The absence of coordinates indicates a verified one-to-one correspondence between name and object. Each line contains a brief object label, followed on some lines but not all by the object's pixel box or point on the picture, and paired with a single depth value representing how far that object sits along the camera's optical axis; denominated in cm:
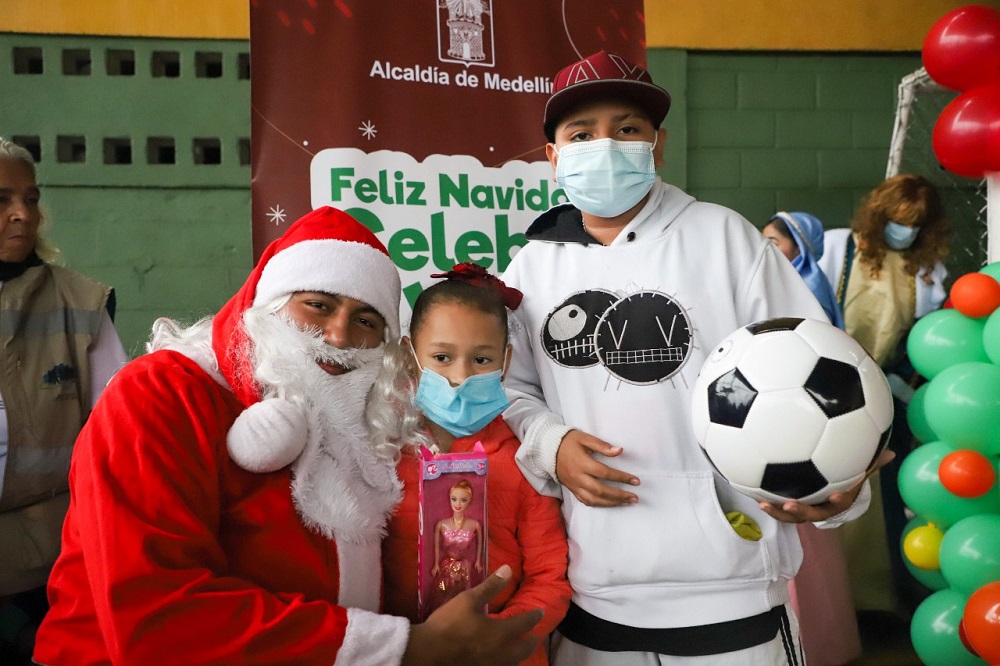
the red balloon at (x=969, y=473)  245
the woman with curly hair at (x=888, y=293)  334
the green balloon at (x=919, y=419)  280
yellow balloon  275
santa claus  115
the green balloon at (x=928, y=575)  284
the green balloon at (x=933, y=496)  259
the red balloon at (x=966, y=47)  260
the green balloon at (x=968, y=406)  240
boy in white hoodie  146
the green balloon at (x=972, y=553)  244
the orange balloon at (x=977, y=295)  250
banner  237
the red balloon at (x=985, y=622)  219
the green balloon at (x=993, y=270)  254
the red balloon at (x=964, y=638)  245
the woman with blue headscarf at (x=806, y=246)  321
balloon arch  244
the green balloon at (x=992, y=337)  241
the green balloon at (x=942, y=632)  255
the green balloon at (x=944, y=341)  258
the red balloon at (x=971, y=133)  257
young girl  149
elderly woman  220
